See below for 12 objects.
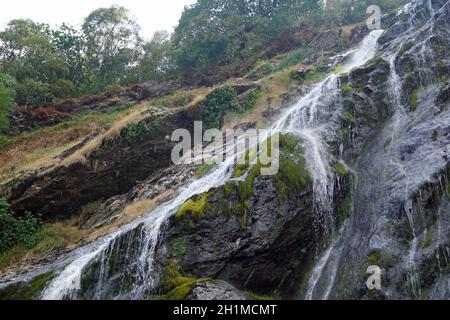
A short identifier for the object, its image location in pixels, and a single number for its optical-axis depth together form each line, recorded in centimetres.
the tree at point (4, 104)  2527
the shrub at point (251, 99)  2608
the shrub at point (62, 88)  3366
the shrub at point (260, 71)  3011
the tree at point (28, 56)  3455
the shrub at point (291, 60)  3034
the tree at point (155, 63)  3728
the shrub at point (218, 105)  2558
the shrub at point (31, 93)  3188
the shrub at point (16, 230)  1909
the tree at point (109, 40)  3872
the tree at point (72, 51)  3772
